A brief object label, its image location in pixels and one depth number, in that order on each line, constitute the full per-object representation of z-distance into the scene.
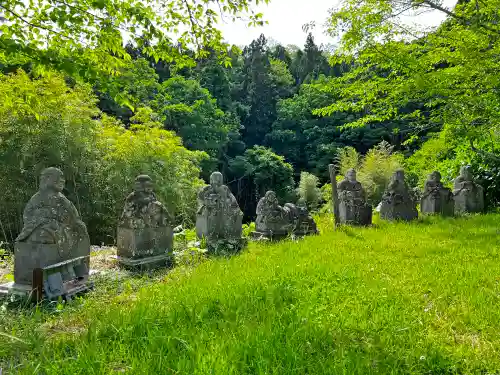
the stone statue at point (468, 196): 11.45
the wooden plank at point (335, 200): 9.12
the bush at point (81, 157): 9.75
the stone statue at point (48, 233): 4.59
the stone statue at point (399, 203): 9.96
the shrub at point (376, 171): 18.62
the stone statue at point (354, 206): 9.59
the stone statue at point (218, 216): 7.42
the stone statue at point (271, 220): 8.13
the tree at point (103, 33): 3.58
